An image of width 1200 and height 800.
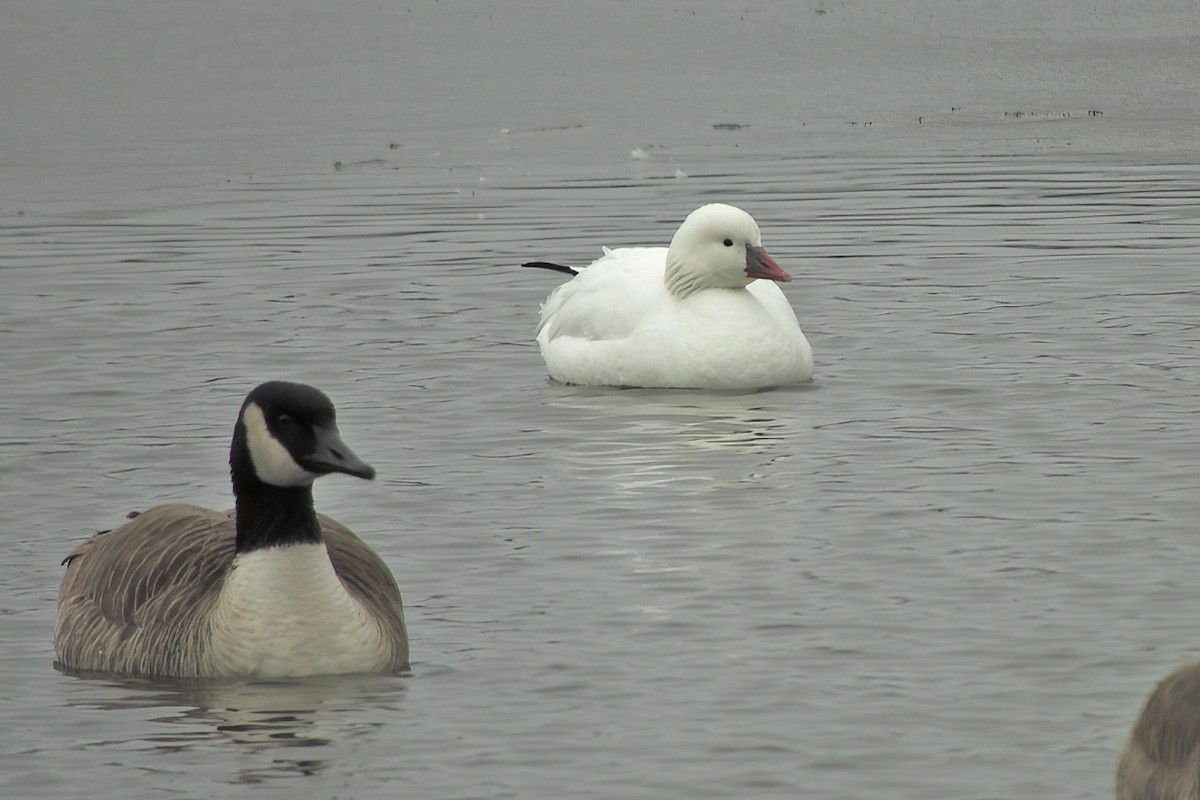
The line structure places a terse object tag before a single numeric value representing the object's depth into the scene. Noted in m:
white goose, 24.19
